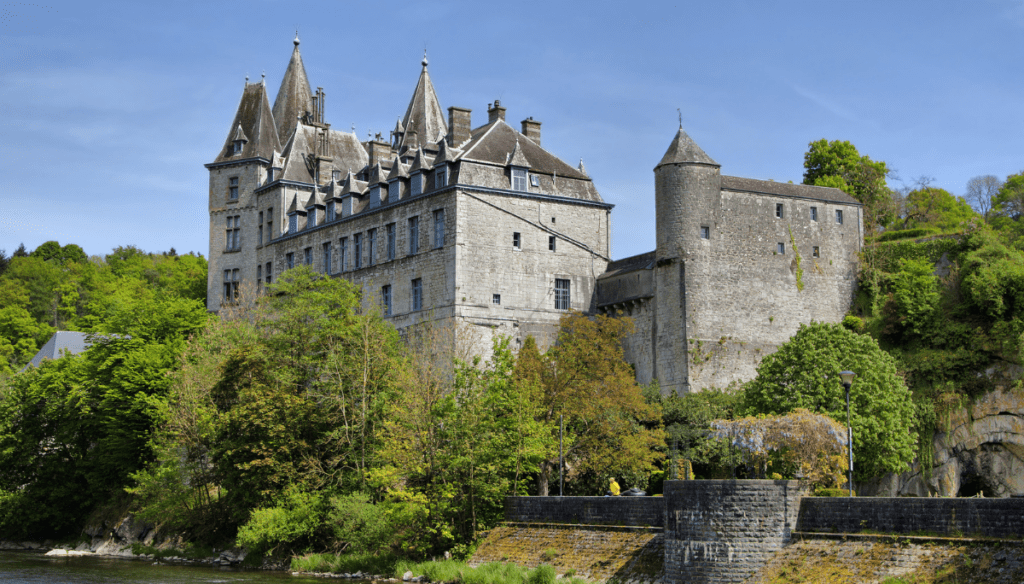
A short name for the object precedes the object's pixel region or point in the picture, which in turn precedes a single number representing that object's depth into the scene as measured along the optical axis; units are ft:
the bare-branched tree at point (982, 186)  270.87
